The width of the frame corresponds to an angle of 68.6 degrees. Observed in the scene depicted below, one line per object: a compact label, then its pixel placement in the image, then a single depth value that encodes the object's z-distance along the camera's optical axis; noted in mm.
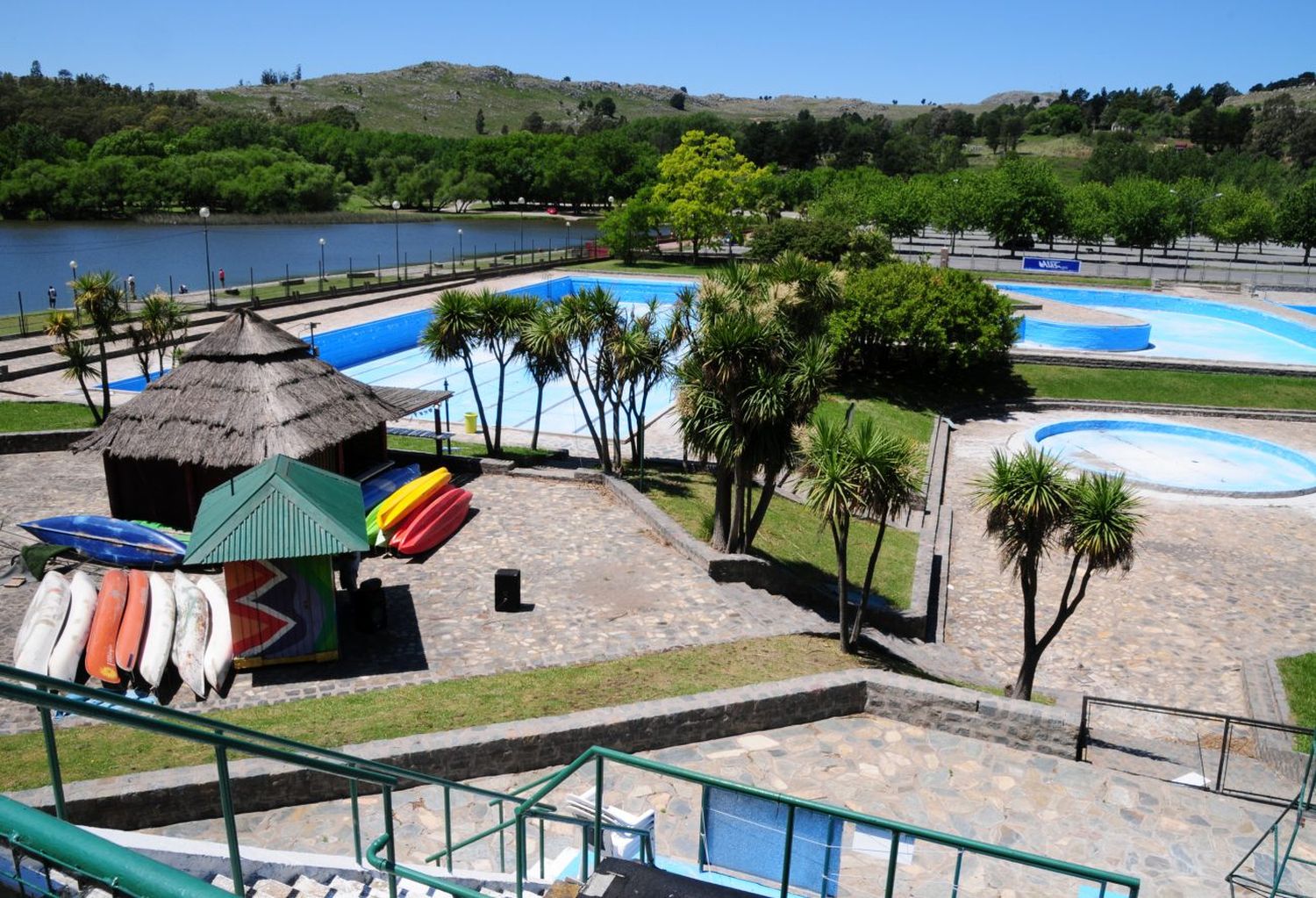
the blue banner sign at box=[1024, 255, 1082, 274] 63531
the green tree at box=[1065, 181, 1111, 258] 70438
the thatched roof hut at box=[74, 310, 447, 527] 16963
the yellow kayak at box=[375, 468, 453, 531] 17344
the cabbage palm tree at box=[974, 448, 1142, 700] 13234
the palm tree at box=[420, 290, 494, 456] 21938
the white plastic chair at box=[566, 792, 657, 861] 8141
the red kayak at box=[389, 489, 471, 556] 17000
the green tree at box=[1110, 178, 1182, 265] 68125
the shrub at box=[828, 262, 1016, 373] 34375
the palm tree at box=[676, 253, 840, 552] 16625
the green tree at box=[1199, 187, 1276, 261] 70062
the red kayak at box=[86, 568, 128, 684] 11727
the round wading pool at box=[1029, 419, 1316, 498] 27938
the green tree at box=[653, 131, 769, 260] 60188
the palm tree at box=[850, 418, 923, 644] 14203
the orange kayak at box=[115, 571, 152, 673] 11836
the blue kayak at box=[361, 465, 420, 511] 18844
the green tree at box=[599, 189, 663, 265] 61281
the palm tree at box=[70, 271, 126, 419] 23328
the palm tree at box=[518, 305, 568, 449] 21031
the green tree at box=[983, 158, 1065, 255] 71938
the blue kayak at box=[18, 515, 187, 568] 15570
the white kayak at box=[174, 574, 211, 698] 11969
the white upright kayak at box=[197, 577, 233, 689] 12039
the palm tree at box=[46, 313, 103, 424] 23250
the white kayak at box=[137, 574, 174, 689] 11812
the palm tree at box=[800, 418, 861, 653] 14117
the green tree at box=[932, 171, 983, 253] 73875
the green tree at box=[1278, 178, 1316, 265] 70562
